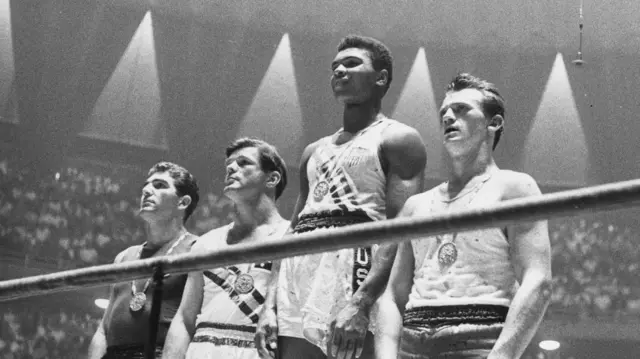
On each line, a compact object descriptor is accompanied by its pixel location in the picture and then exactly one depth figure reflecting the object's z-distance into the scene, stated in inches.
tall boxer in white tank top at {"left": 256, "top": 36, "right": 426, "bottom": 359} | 134.1
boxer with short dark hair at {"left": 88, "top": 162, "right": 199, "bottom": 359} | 174.7
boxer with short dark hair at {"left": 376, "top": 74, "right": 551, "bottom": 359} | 114.1
